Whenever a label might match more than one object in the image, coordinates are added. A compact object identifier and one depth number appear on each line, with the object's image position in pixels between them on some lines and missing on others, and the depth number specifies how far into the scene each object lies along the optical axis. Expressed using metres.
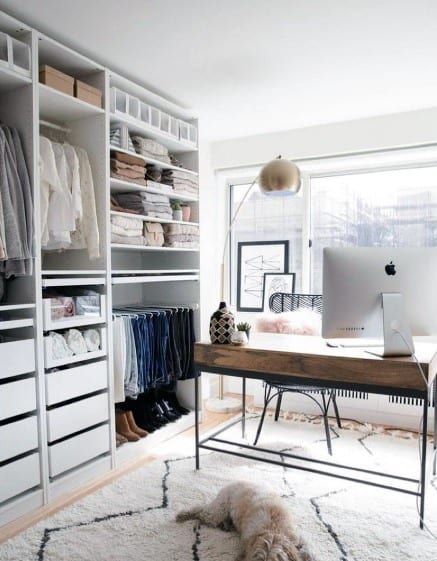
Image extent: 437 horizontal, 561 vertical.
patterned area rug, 1.92
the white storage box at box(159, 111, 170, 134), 3.24
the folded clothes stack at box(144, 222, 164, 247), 3.12
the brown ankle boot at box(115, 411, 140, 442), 2.98
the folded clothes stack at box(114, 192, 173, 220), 3.06
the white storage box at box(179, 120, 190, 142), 3.40
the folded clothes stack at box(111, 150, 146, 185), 2.84
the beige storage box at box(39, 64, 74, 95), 2.36
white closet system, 2.20
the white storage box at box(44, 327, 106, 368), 2.35
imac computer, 2.14
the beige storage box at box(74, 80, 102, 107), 2.55
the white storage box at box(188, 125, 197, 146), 3.52
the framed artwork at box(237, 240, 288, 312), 4.28
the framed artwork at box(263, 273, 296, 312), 4.18
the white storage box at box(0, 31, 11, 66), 2.13
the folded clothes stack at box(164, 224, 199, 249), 3.34
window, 3.74
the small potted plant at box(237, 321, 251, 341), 2.57
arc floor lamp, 2.53
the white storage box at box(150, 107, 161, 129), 3.12
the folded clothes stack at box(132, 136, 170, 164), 3.07
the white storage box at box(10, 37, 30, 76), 2.23
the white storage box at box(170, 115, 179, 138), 3.31
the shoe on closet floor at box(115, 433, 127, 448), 2.90
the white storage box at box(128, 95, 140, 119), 2.97
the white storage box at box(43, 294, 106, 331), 2.37
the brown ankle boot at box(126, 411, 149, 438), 3.06
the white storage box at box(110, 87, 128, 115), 2.79
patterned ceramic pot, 2.52
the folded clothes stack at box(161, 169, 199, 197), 3.36
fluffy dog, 1.70
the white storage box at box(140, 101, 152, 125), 3.08
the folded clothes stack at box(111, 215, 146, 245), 2.81
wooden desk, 2.06
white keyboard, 2.44
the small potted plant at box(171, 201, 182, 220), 3.40
